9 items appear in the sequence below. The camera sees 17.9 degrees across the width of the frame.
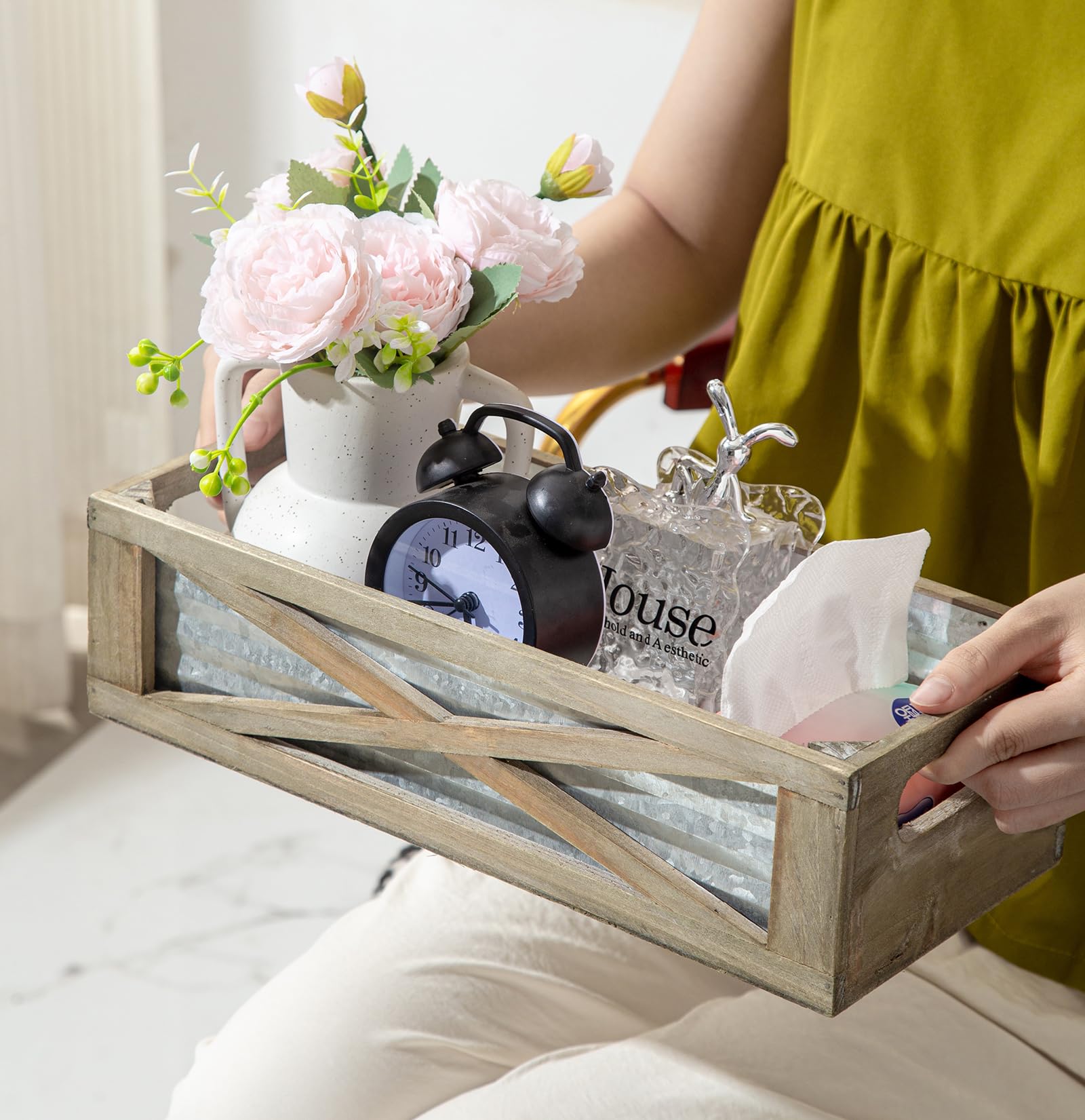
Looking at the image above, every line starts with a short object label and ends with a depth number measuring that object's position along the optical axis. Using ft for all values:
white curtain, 8.08
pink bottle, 4.33
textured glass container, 4.53
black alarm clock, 4.42
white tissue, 4.33
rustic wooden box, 4.17
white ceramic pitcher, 4.54
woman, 4.79
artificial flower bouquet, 4.33
